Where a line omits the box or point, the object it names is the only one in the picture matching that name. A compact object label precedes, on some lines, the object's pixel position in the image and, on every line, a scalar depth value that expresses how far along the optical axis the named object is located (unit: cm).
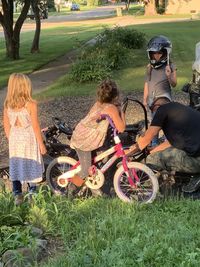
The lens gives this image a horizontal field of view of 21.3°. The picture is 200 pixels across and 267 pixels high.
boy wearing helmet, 685
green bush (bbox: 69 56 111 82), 1588
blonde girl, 572
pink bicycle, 584
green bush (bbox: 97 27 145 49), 2294
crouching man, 579
